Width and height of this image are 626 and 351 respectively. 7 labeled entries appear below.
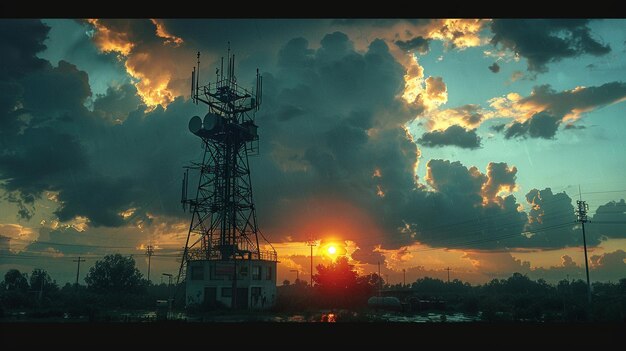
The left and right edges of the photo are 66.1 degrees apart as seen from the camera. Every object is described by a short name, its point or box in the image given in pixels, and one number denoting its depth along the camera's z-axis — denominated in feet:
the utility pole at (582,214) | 205.73
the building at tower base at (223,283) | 168.04
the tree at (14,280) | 307.99
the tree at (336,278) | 236.43
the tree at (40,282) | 277.64
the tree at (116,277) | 296.92
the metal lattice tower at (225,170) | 180.19
